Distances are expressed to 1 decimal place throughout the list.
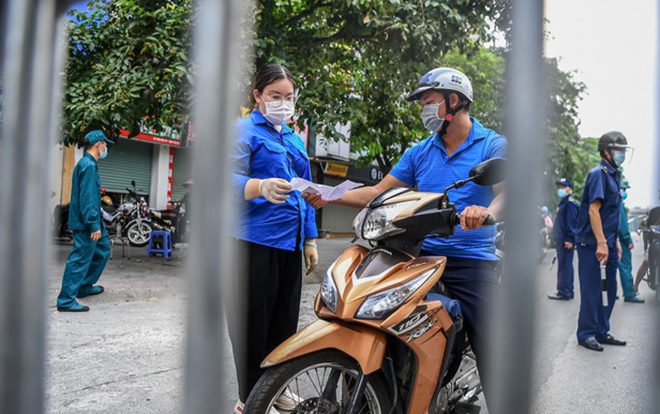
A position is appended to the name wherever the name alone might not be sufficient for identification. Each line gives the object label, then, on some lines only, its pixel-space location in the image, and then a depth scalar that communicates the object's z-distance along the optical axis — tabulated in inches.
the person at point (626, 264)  248.7
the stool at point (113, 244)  363.9
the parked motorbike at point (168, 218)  397.4
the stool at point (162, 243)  347.9
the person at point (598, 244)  166.1
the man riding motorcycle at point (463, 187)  85.7
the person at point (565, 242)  286.0
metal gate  21.5
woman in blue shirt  86.7
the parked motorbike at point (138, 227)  407.2
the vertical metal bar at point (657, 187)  21.5
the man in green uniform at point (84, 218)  189.0
